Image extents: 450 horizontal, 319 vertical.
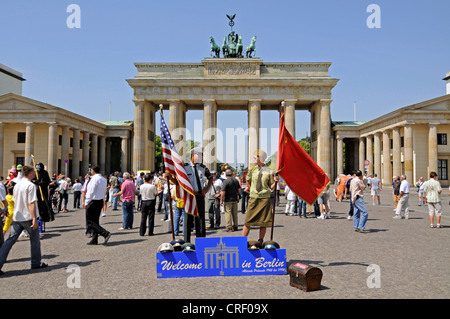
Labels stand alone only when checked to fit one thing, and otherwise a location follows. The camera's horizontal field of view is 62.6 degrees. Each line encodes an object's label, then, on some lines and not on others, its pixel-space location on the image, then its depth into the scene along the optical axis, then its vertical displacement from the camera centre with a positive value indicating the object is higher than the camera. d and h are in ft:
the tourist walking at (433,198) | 42.06 -3.00
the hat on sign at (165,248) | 21.36 -4.46
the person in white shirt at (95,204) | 31.87 -2.90
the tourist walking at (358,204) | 39.11 -3.61
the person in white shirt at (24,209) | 23.17 -2.42
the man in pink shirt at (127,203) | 42.05 -3.65
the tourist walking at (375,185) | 73.93 -2.72
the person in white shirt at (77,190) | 67.33 -3.61
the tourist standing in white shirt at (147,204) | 37.60 -3.40
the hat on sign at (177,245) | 22.02 -4.41
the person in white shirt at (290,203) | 55.77 -4.91
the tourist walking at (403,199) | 50.08 -3.82
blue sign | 21.44 -5.25
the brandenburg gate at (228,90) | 172.65 +38.29
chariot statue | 183.42 +60.84
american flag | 23.49 +0.13
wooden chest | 18.53 -5.36
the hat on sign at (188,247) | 21.48 -4.46
